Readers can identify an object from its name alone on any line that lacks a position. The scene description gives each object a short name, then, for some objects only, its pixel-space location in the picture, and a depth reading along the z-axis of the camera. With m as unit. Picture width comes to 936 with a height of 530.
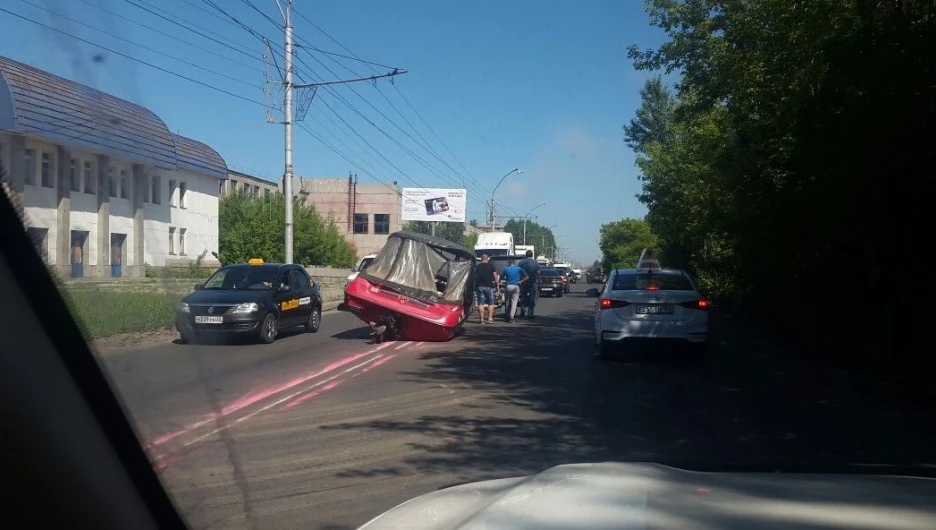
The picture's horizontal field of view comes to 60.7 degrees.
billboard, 61.44
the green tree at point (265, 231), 41.78
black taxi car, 14.00
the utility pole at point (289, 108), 23.59
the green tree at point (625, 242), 60.22
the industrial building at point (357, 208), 71.00
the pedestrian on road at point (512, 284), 20.72
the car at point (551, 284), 38.59
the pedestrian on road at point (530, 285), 21.73
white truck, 42.37
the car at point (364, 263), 17.03
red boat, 15.50
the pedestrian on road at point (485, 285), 20.17
